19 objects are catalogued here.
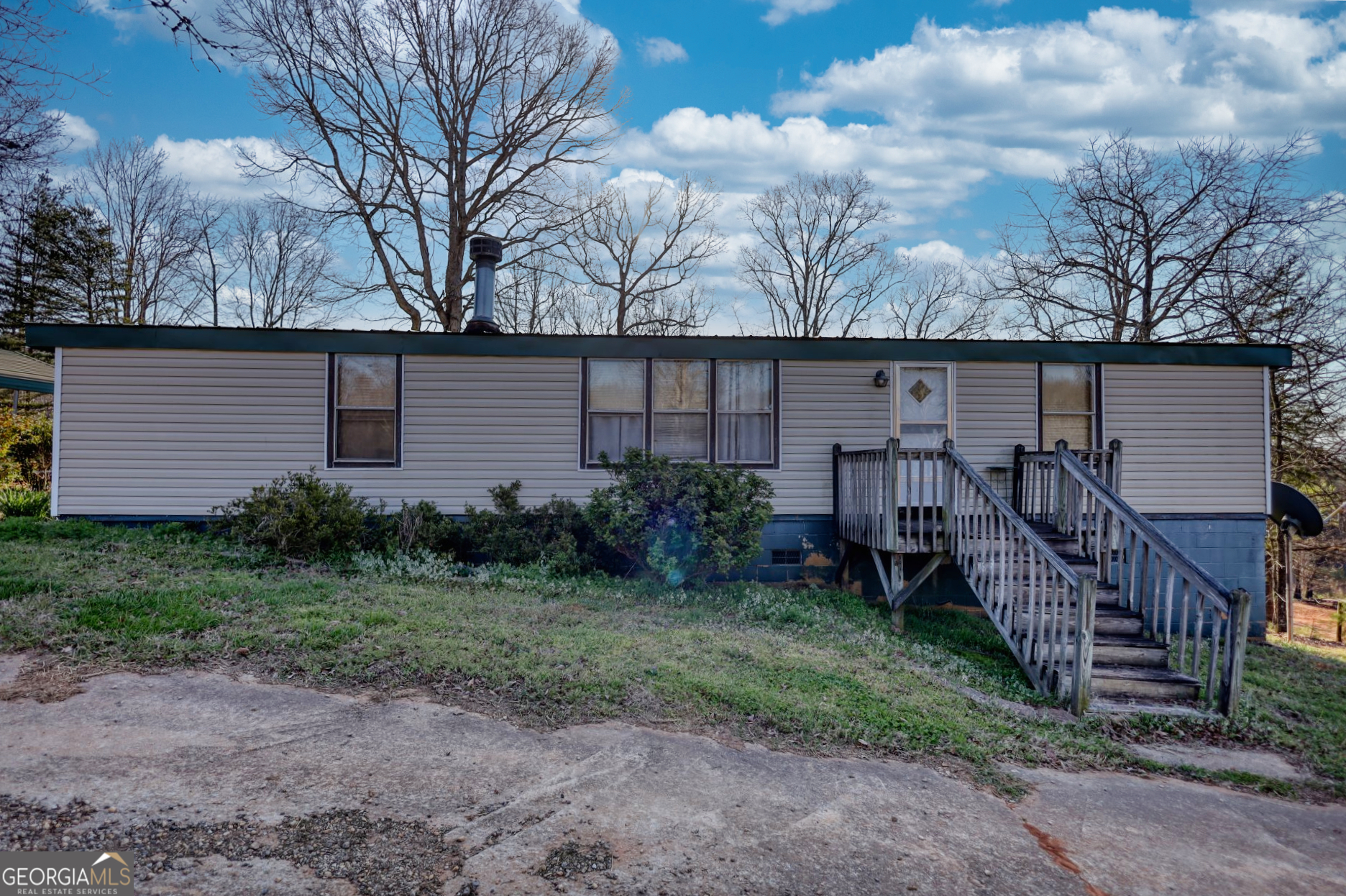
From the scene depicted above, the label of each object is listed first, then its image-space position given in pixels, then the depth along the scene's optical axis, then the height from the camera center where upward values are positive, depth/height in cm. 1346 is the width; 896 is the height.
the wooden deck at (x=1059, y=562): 563 -89
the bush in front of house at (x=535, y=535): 869 -93
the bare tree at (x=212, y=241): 2305 +678
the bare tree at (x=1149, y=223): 1634 +588
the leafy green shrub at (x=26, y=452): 1392 -5
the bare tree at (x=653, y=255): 2214 +664
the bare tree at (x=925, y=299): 2391 +545
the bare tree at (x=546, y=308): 2164 +473
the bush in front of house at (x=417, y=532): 874 -92
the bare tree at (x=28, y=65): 559 +314
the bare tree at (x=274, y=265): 2339 +613
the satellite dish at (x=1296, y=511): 1066 -57
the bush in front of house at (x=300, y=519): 811 -73
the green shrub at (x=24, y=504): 1085 -81
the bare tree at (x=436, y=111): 1798 +873
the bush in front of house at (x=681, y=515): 809 -60
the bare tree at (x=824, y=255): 2397 +685
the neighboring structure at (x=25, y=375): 1378 +149
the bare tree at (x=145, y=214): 2209 +728
